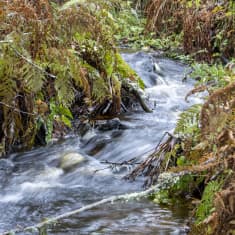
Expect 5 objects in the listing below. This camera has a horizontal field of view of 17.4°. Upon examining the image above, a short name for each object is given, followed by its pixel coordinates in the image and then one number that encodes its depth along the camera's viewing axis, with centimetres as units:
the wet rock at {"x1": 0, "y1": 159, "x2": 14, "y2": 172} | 658
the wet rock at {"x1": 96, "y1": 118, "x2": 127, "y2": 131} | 792
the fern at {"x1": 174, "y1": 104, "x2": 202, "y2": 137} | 441
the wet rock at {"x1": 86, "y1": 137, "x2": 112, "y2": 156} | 724
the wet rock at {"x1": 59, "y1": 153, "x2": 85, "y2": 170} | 665
